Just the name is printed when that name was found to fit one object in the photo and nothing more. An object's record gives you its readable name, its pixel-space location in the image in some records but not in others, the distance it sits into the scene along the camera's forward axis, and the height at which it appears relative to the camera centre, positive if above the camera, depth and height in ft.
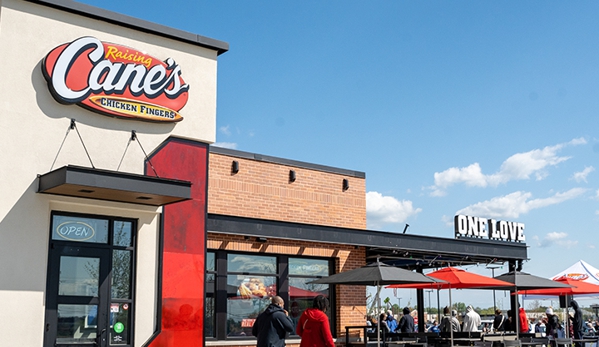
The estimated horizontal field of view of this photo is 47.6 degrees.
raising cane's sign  39.47 +13.60
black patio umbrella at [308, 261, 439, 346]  46.34 +1.94
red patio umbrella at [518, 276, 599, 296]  64.75 +1.40
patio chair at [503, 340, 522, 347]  52.34 -2.95
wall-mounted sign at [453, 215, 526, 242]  75.10 +8.61
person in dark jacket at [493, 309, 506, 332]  71.61 -1.76
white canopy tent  73.46 +3.37
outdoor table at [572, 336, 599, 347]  58.08 -3.08
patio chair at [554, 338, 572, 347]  56.75 -3.05
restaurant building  37.17 +6.29
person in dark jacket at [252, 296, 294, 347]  36.68 -1.11
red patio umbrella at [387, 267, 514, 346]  54.39 +1.97
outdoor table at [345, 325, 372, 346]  54.08 -2.06
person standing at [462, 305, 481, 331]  65.77 -1.60
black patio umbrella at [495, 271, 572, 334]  55.83 +1.89
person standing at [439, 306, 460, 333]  65.46 -1.77
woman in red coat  34.32 -1.10
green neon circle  40.22 -1.23
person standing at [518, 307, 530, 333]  71.15 -1.91
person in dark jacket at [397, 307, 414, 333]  63.16 -1.69
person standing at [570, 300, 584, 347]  66.33 -1.78
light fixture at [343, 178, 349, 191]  61.77 +10.79
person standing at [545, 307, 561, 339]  69.05 -1.93
